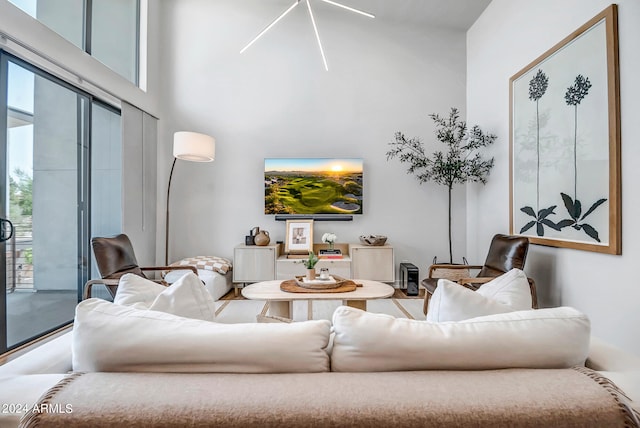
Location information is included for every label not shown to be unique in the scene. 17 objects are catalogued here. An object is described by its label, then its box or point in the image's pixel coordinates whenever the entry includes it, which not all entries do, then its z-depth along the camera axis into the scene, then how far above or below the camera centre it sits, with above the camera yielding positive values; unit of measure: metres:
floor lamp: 3.76 +0.80
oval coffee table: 2.56 -0.59
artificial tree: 4.07 +0.82
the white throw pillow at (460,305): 1.12 -0.29
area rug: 3.39 -0.99
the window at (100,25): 2.93 +1.92
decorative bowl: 4.31 -0.29
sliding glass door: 2.59 +0.16
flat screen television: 4.57 +0.52
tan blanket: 0.72 -0.40
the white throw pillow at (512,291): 1.24 -0.28
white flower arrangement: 3.53 -0.22
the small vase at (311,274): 2.93 -0.49
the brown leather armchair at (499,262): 2.95 -0.41
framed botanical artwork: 2.31 +0.61
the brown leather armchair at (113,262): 2.78 -0.38
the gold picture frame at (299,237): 4.48 -0.26
